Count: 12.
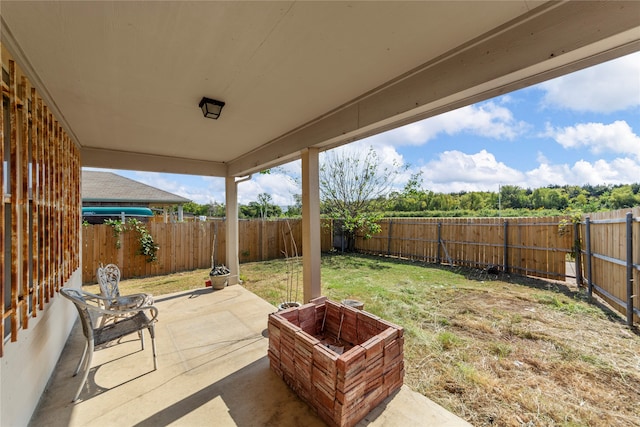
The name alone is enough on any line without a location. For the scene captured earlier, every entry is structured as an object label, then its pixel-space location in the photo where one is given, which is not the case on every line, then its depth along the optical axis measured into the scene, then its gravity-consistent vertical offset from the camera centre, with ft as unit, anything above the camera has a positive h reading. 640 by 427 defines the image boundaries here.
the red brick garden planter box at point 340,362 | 5.61 -3.77
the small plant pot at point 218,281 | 16.40 -4.22
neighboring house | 35.40 +3.76
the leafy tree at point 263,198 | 60.23 +4.45
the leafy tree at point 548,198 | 61.87 +3.56
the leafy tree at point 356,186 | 30.40 +3.61
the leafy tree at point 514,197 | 69.91 +4.33
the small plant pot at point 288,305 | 10.89 -3.88
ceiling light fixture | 8.05 +3.61
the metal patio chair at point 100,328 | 6.91 -3.37
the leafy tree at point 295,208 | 39.86 +1.35
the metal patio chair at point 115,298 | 9.26 -3.07
